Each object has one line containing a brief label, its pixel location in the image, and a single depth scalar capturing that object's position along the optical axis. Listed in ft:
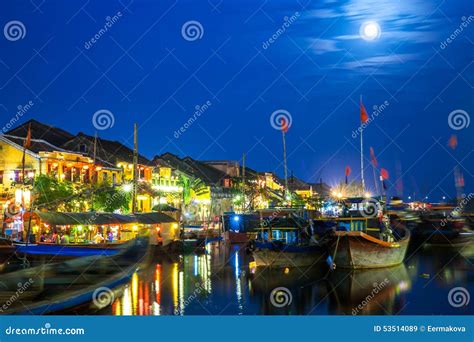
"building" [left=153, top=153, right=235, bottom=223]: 149.38
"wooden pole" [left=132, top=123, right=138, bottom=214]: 88.89
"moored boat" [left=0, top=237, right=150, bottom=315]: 41.19
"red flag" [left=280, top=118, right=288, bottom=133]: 101.09
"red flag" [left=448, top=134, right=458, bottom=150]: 107.18
